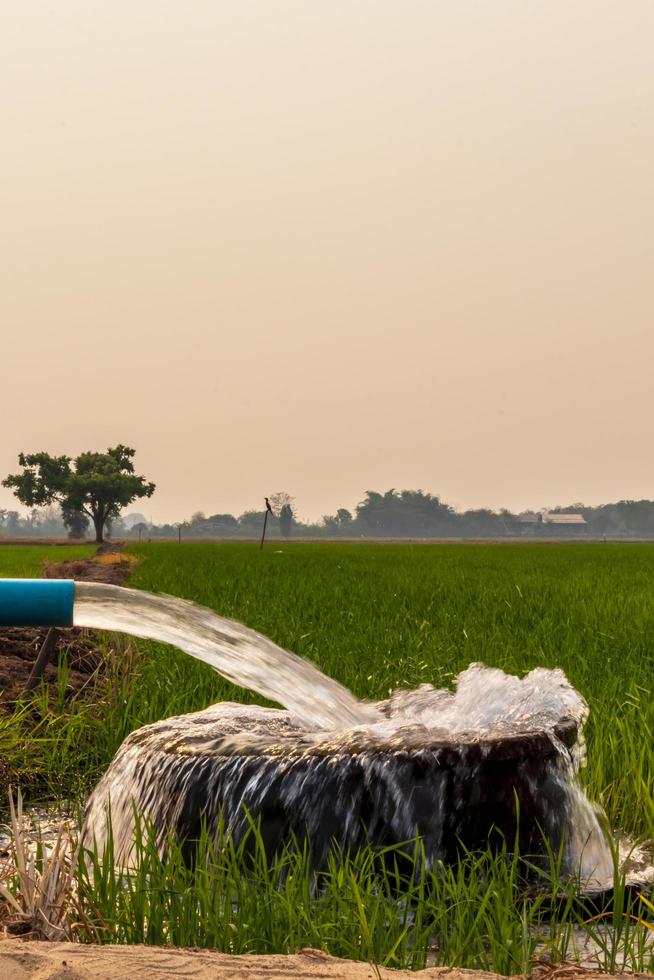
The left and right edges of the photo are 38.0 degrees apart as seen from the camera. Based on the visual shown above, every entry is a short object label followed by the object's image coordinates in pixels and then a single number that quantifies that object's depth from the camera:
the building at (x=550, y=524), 150.00
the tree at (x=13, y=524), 177.06
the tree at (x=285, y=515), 131.88
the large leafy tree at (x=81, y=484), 73.00
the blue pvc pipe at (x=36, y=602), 2.91
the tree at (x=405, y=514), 150.25
